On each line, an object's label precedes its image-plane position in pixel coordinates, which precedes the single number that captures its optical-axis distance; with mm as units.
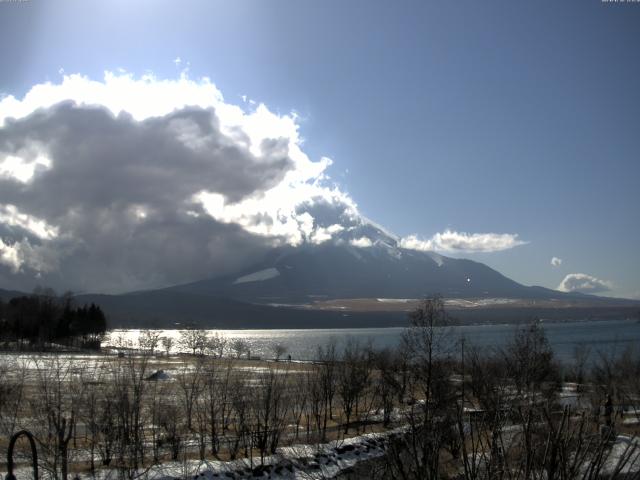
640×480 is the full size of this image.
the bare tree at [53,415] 16364
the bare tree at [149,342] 116938
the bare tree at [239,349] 133575
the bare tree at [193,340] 149250
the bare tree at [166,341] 159112
